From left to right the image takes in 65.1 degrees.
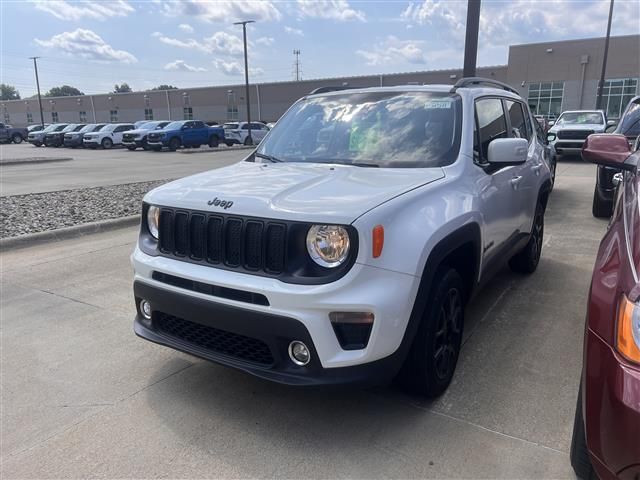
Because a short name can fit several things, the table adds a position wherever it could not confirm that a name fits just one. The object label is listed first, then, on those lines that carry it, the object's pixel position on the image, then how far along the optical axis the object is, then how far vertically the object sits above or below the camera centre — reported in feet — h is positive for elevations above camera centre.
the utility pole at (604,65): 85.46 +8.94
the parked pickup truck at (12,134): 130.11 -4.39
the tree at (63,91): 428.97 +22.06
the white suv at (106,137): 104.73 -4.02
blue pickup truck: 92.88 -3.51
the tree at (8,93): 456.04 +22.20
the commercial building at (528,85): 134.10 +10.42
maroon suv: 5.40 -2.78
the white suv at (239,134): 110.42 -3.57
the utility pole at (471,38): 28.96 +4.61
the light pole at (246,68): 110.42 +11.17
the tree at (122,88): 447.83 +25.71
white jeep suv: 7.83 -2.18
